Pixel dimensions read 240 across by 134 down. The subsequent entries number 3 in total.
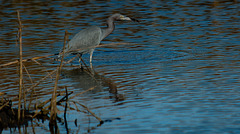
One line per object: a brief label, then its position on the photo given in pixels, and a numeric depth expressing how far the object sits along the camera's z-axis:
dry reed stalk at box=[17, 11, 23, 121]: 12.59
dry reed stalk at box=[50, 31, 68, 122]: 12.92
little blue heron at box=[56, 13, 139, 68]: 23.97
